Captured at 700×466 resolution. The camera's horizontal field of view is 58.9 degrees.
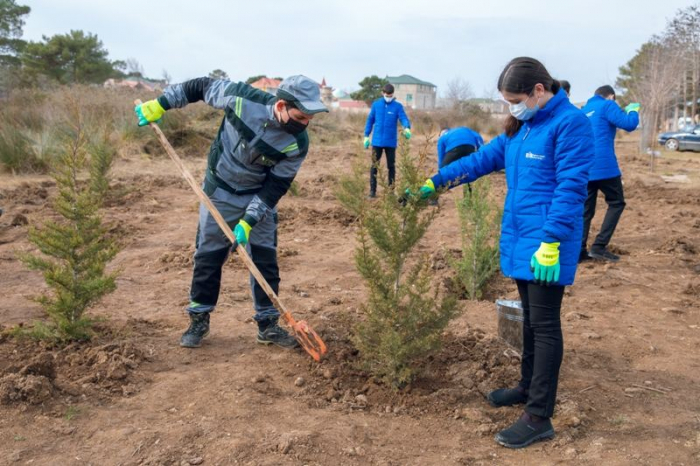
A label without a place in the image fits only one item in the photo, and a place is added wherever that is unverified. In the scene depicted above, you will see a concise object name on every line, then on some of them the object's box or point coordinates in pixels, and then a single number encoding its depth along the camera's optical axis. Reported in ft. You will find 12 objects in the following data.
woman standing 9.68
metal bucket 13.87
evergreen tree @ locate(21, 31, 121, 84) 115.24
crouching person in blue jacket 26.94
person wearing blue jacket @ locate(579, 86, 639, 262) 22.13
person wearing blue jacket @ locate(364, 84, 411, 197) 34.99
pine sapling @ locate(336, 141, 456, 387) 11.36
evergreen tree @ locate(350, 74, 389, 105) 209.26
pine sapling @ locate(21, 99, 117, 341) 13.20
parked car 86.84
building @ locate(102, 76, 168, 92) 111.86
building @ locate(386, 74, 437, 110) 300.61
